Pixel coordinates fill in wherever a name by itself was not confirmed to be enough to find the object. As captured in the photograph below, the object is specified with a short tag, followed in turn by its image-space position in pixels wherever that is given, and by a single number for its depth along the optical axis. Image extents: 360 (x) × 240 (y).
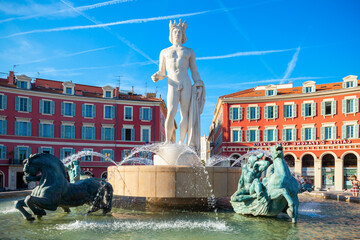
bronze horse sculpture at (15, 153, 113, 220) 7.51
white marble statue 11.73
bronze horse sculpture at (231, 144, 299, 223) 7.80
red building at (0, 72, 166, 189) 39.94
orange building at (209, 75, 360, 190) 39.59
